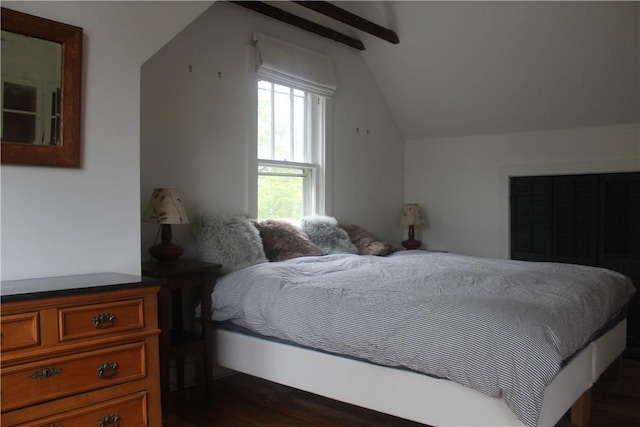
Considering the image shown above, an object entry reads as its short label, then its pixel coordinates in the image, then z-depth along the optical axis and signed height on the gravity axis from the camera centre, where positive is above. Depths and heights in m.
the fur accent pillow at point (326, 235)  4.20 -0.17
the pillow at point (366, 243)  4.45 -0.25
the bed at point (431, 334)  2.15 -0.56
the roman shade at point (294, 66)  4.08 +1.23
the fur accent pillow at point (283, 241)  3.74 -0.20
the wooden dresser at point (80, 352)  1.83 -0.52
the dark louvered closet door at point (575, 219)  4.84 -0.04
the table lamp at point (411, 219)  5.50 -0.05
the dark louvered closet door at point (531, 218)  5.09 -0.04
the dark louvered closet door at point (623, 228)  4.62 -0.12
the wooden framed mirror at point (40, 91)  2.13 +0.52
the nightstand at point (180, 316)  2.88 -0.62
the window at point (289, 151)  4.25 +0.54
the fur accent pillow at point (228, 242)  3.36 -0.18
